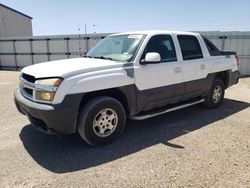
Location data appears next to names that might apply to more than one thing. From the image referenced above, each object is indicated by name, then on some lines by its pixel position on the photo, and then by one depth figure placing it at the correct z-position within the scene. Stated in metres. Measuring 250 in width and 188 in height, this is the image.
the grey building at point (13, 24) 15.59
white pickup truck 2.88
